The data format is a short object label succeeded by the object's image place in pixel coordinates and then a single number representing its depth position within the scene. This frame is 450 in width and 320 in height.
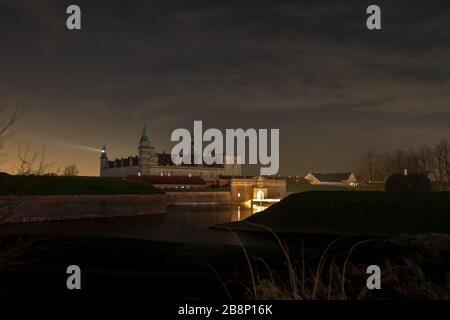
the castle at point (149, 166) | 151.75
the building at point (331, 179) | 162.75
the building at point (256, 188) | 109.69
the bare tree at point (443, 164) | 85.75
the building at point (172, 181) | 107.81
